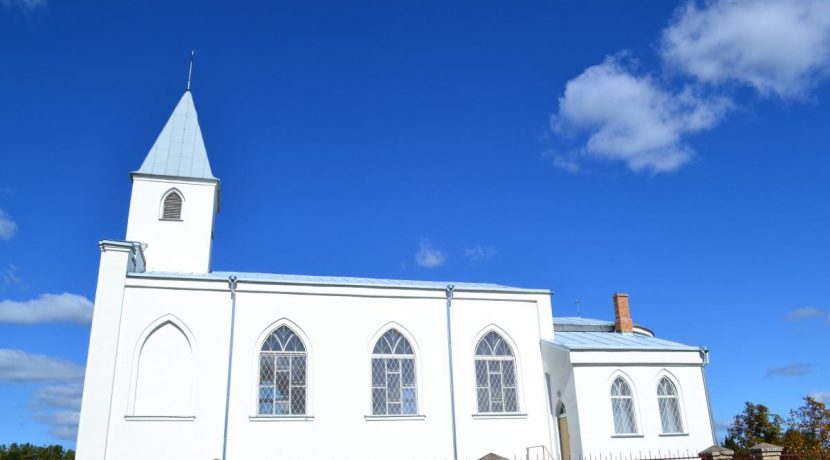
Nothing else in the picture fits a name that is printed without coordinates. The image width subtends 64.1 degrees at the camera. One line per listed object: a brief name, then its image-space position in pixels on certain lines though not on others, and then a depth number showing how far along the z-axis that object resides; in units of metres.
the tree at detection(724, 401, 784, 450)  32.06
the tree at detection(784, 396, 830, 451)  29.31
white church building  18.17
